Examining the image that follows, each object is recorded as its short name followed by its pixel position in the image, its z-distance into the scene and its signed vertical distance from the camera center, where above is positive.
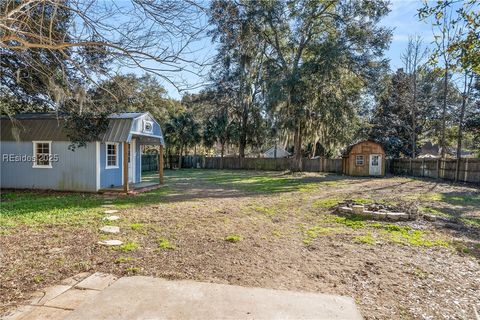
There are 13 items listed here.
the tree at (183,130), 24.17 +1.80
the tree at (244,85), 22.11 +5.30
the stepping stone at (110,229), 5.26 -1.35
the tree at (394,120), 24.06 +2.75
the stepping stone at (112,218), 6.21 -1.36
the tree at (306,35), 17.31 +7.34
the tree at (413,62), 20.87 +6.47
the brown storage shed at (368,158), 19.52 -0.22
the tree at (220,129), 25.17 +1.99
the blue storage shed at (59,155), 10.13 -0.13
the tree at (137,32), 3.36 +1.41
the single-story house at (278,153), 37.77 +0.08
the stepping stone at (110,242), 4.48 -1.35
